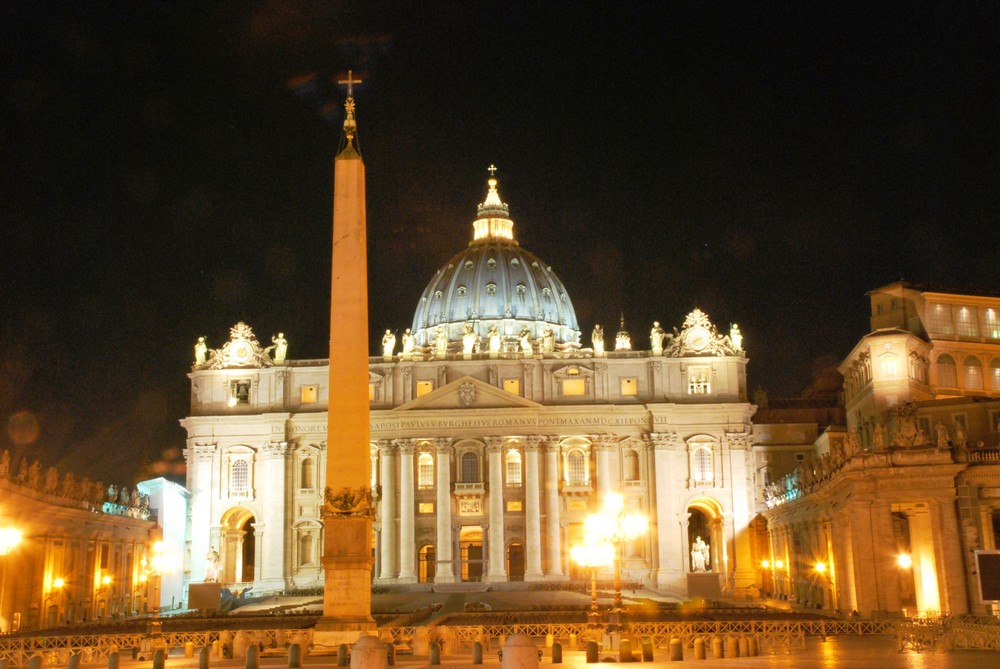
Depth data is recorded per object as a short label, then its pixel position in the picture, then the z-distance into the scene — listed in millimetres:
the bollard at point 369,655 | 24328
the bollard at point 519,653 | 24250
